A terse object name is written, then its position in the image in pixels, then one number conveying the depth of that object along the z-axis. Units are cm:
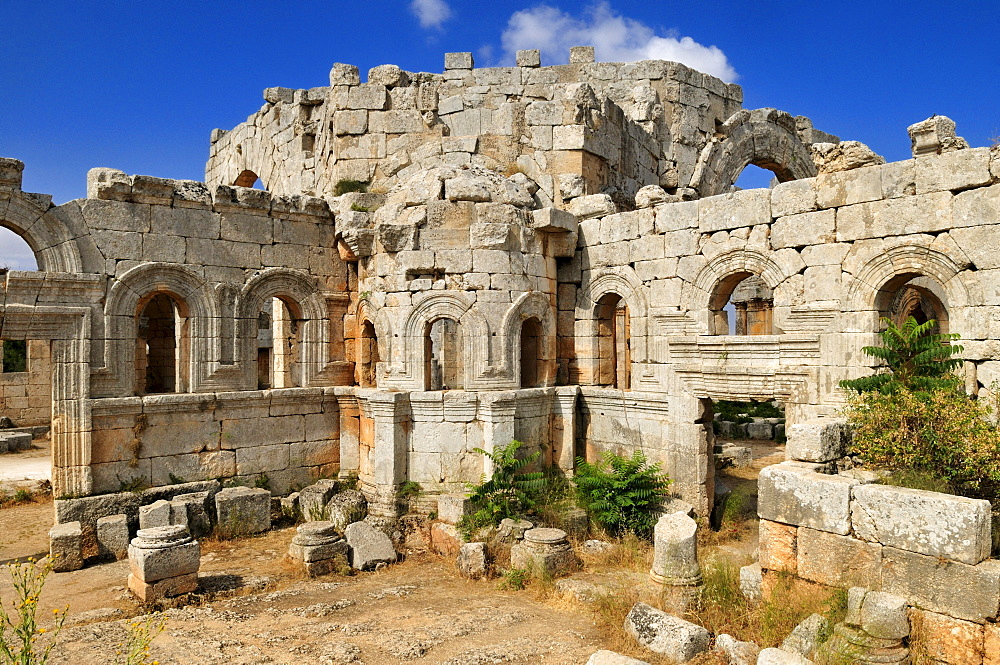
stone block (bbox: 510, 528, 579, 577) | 846
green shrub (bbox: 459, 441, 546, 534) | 961
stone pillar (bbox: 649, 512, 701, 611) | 712
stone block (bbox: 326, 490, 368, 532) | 1042
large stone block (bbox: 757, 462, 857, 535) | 601
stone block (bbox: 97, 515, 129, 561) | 936
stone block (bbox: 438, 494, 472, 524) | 977
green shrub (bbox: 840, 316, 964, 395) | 736
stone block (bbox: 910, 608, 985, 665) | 513
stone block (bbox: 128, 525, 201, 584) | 782
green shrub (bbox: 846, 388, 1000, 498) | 607
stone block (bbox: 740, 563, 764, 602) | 671
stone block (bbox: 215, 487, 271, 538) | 1020
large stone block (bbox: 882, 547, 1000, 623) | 510
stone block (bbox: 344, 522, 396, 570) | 920
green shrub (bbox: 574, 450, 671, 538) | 979
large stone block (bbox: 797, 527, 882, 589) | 578
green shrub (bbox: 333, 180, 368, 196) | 1264
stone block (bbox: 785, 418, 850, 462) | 680
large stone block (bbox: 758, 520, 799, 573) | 636
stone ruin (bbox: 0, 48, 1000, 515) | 858
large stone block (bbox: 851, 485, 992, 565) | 521
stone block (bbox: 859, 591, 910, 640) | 528
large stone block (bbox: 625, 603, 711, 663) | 617
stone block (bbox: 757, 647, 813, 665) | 525
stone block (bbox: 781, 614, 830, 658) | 555
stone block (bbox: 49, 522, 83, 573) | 877
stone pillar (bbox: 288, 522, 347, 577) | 890
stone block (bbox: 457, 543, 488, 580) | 875
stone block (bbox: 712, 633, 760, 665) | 586
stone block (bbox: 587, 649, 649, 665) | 564
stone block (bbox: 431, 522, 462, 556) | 946
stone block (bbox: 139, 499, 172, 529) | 945
